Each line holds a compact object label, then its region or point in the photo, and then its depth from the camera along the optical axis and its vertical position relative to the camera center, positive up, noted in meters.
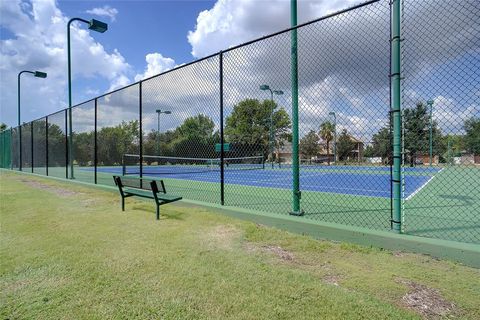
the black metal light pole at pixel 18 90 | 20.41 +4.27
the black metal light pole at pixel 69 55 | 12.38 +3.99
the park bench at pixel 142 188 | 6.25 -0.68
